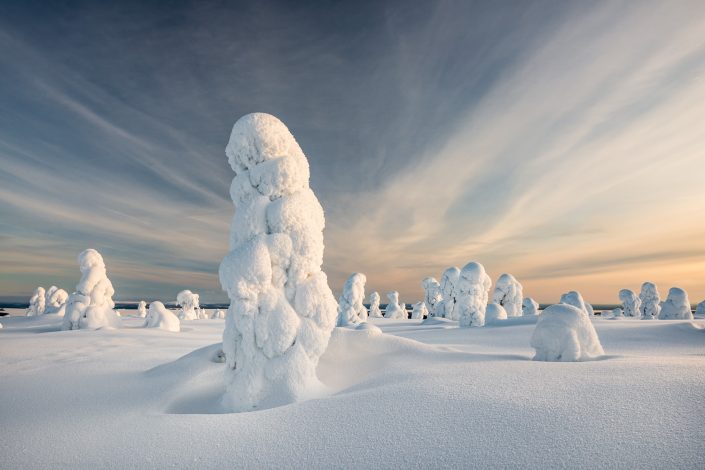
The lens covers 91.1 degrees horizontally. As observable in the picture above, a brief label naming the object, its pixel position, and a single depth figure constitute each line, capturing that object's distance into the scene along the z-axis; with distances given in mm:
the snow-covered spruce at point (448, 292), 33625
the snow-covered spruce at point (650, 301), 36625
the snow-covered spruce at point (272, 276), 6117
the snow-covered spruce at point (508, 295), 28609
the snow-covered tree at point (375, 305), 53344
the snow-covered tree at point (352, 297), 30562
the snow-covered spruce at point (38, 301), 37031
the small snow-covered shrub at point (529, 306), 33031
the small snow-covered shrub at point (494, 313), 22650
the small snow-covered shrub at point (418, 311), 55169
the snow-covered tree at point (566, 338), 7785
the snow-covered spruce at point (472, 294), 24234
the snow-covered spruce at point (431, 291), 43438
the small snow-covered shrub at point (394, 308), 50281
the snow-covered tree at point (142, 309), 49181
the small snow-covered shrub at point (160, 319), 20580
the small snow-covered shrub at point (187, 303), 42406
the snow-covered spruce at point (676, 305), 25188
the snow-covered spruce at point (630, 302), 42031
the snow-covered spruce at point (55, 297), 37094
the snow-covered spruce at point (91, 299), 18469
